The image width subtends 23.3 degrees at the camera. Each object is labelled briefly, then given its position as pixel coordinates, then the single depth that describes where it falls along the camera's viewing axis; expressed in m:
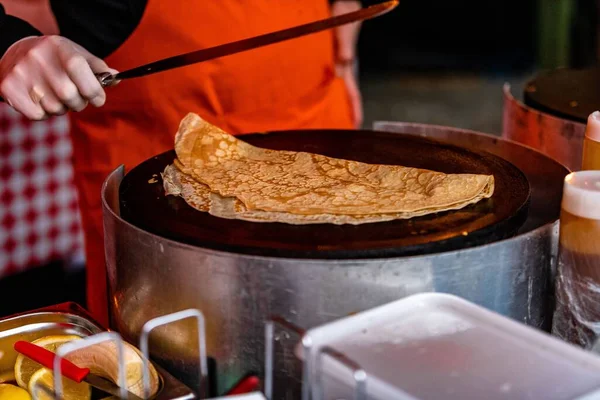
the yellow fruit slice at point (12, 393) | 1.30
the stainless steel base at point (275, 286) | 1.29
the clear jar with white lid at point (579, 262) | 1.31
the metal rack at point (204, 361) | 1.18
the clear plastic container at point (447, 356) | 1.18
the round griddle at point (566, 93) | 1.75
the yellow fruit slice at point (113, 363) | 1.28
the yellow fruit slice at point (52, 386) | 1.30
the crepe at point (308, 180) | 1.40
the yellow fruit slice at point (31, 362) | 1.33
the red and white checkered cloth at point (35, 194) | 2.49
